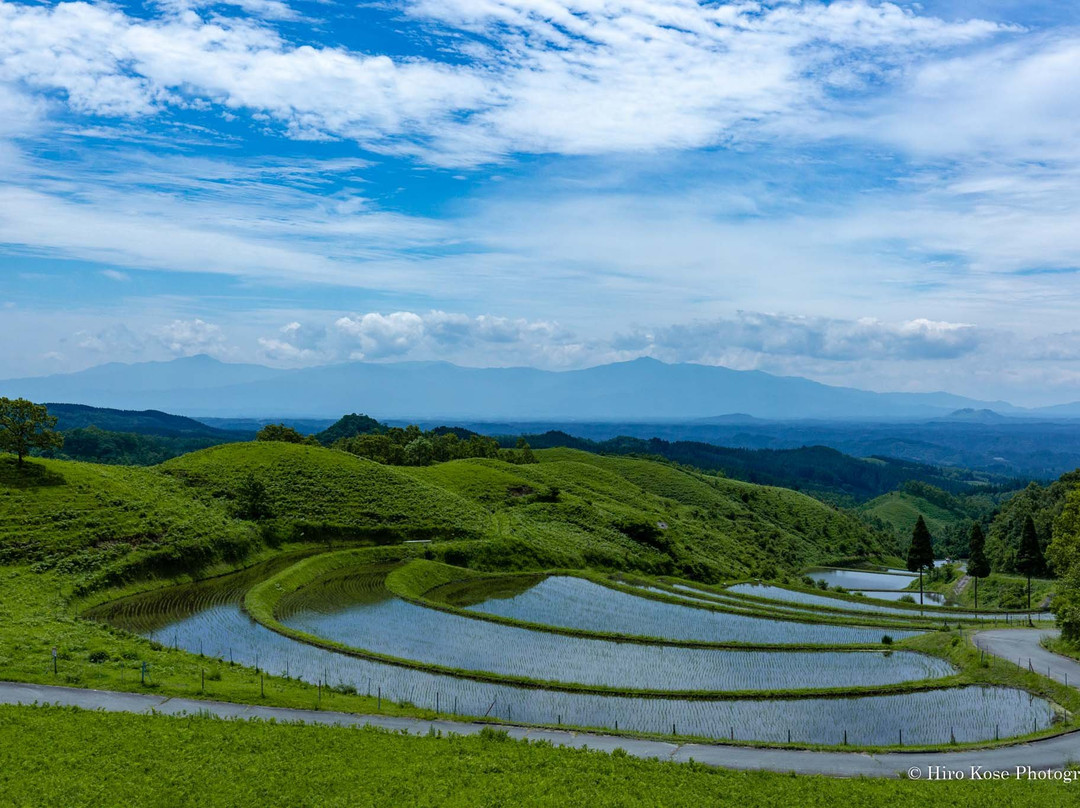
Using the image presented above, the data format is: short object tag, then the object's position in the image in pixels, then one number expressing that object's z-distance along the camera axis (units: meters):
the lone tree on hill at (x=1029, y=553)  74.69
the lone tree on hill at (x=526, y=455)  163.20
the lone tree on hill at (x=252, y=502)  79.50
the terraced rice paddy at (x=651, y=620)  55.75
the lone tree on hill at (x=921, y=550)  89.38
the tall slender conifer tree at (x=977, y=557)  83.62
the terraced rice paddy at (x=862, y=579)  115.44
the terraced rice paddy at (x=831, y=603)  71.88
